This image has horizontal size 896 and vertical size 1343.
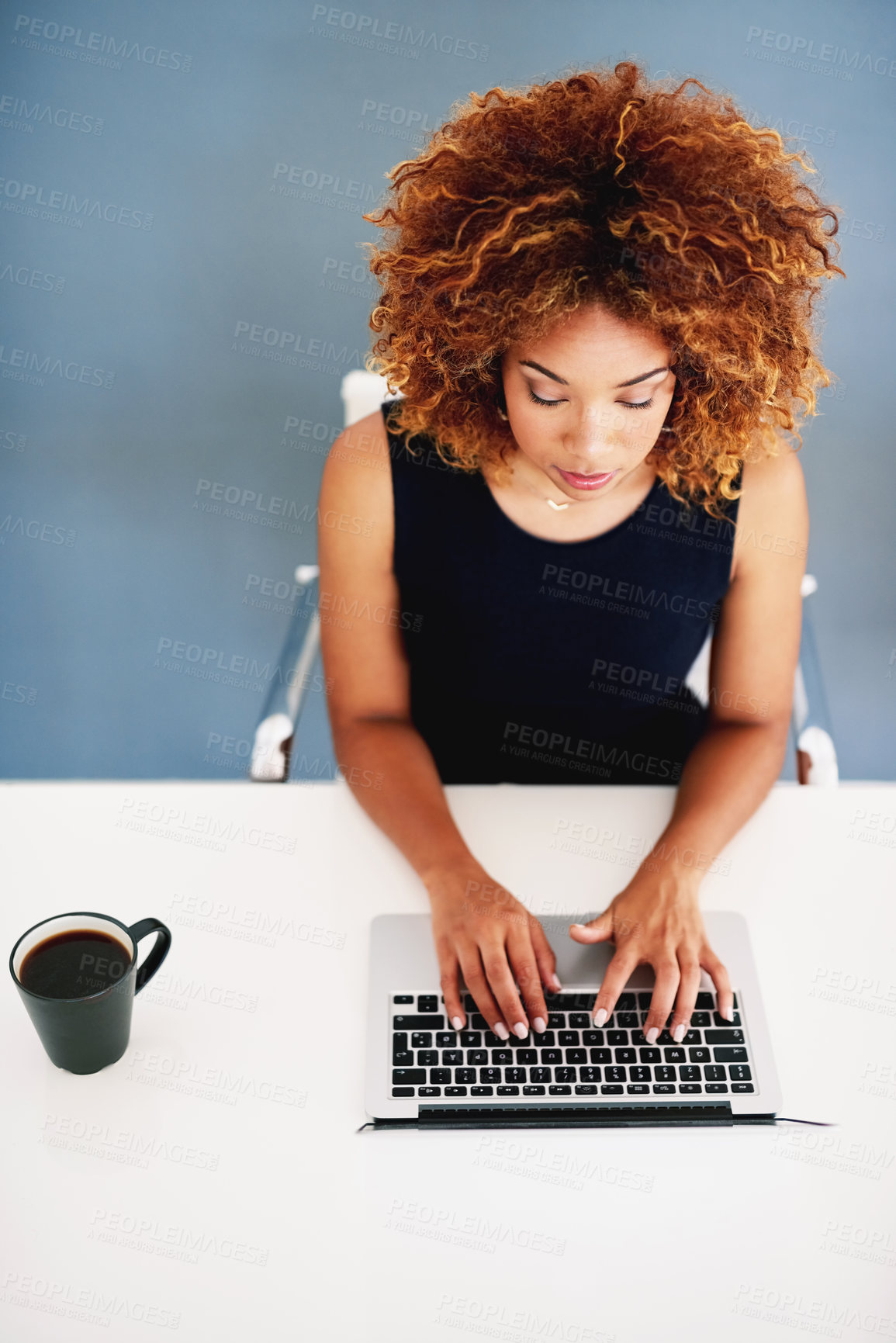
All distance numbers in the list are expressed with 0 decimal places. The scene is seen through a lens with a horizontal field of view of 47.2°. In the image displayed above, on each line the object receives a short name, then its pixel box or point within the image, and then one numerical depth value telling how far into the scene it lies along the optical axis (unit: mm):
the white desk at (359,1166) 804
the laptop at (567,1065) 901
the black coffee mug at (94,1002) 852
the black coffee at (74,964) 886
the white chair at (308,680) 1409
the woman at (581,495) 968
